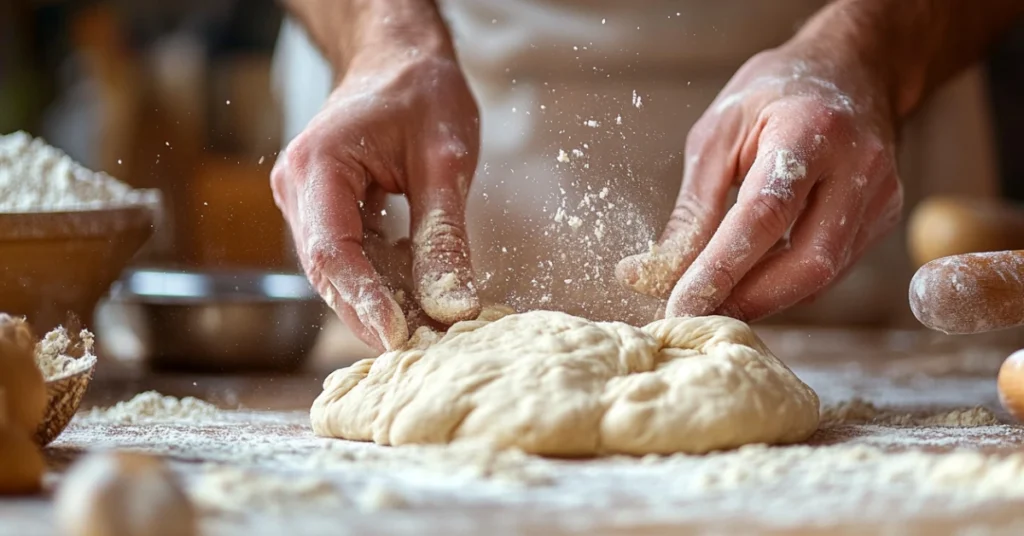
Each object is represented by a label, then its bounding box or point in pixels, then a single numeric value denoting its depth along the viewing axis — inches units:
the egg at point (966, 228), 51.1
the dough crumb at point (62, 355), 35.2
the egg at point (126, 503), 28.8
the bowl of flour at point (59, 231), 40.6
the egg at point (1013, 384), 36.7
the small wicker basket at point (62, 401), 34.3
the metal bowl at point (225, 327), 44.4
